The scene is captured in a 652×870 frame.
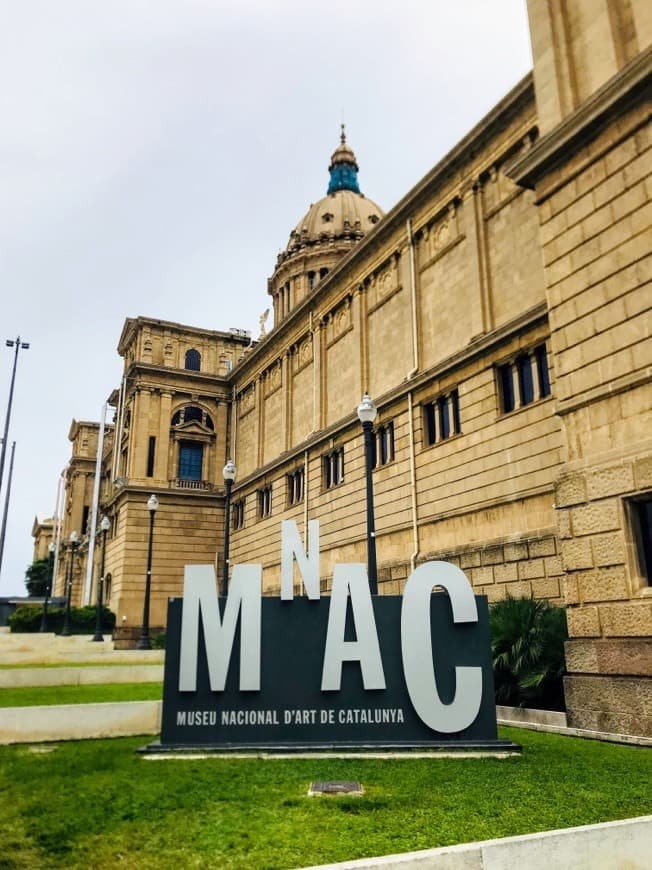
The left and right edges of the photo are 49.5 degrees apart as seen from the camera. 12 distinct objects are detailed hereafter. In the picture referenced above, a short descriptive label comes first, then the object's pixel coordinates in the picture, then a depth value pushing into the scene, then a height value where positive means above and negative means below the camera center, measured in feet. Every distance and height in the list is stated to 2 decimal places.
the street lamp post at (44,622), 147.54 +2.81
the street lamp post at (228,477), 80.77 +17.40
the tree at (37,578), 344.90 +28.11
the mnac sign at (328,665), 32.37 -1.38
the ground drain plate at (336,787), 24.71 -5.23
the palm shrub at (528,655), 45.47 -1.35
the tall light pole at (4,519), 167.10 +26.62
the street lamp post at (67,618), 137.80 +3.38
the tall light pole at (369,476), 45.15 +10.57
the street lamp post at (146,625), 107.14 +1.48
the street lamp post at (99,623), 119.78 +2.12
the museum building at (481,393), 41.88 +27.71
